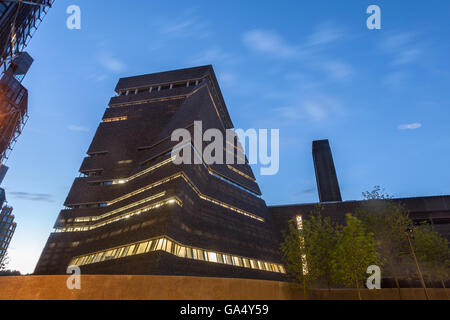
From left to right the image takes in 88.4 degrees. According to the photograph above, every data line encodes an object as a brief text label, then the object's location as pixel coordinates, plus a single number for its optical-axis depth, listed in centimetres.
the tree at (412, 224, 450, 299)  3352
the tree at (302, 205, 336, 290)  2578
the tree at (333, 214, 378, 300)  2408
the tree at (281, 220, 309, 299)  2509
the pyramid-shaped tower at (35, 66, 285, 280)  3206
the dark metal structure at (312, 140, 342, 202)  10344
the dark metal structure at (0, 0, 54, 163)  4191
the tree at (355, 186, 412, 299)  3406
